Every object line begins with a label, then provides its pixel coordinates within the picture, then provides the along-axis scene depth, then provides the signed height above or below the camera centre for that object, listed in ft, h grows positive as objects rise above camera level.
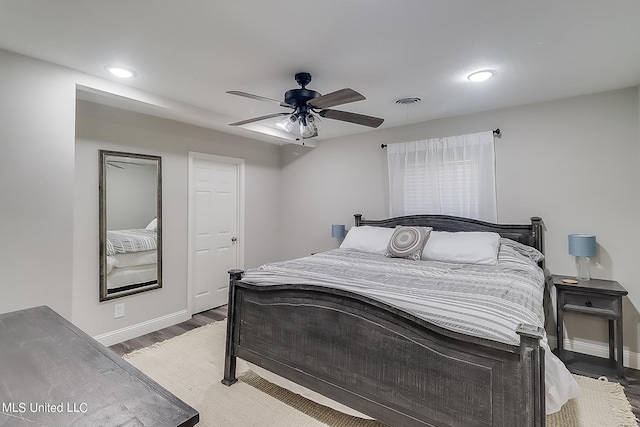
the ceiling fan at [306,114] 7.95 +2.70
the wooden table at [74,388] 2.50 -1.50
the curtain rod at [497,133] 11.16 +2.96
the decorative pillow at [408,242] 10.37 -0.81
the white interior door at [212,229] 13.16 -0.37
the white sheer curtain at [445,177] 11.38 +1.58
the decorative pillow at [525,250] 9.71 -1.04
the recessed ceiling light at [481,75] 8.25 +3.76
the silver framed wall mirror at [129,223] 10.26 -0.04
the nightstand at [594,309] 8.46 -2.56
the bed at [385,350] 4.41 -2.29
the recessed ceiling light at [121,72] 8.20 +3.94
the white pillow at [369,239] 11.62 -0.76
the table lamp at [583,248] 9.18 -0.95
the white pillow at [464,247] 9.38 -0.93
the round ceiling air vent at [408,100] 10.21 +3.85
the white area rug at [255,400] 6.73 -4.22
